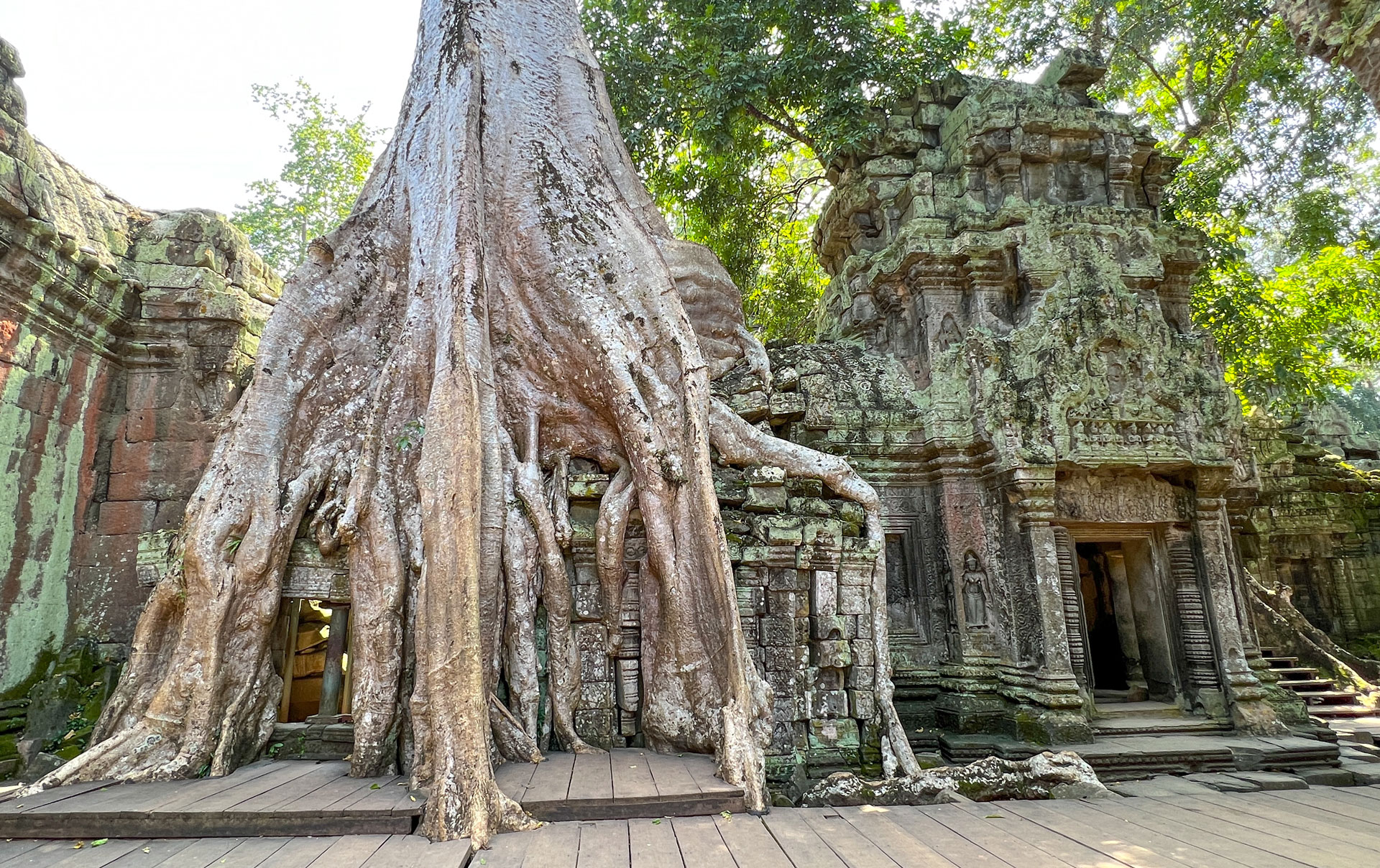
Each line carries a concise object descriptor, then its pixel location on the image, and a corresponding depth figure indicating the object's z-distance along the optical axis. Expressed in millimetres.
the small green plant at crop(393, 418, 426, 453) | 3676
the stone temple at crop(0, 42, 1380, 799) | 3963
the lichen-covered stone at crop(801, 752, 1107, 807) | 3061
